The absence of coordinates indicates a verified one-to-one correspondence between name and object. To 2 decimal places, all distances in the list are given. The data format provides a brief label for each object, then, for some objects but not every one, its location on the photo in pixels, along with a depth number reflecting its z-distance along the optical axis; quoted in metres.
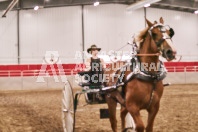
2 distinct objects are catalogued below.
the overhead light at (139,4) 17.03
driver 4.75
